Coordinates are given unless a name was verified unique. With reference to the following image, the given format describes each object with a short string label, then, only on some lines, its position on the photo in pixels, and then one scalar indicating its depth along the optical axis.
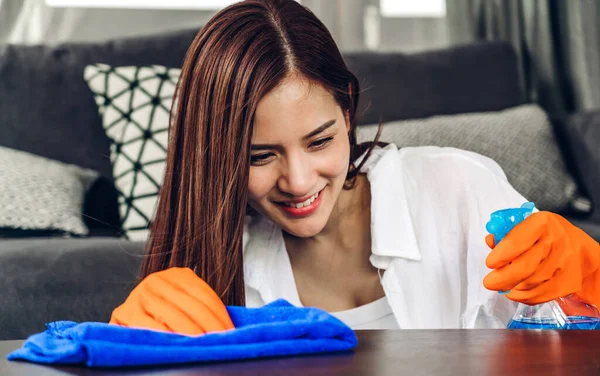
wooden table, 0.54
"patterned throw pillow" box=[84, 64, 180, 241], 1.96
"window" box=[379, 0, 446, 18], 2.94
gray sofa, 2.07
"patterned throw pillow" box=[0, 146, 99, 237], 1.83
